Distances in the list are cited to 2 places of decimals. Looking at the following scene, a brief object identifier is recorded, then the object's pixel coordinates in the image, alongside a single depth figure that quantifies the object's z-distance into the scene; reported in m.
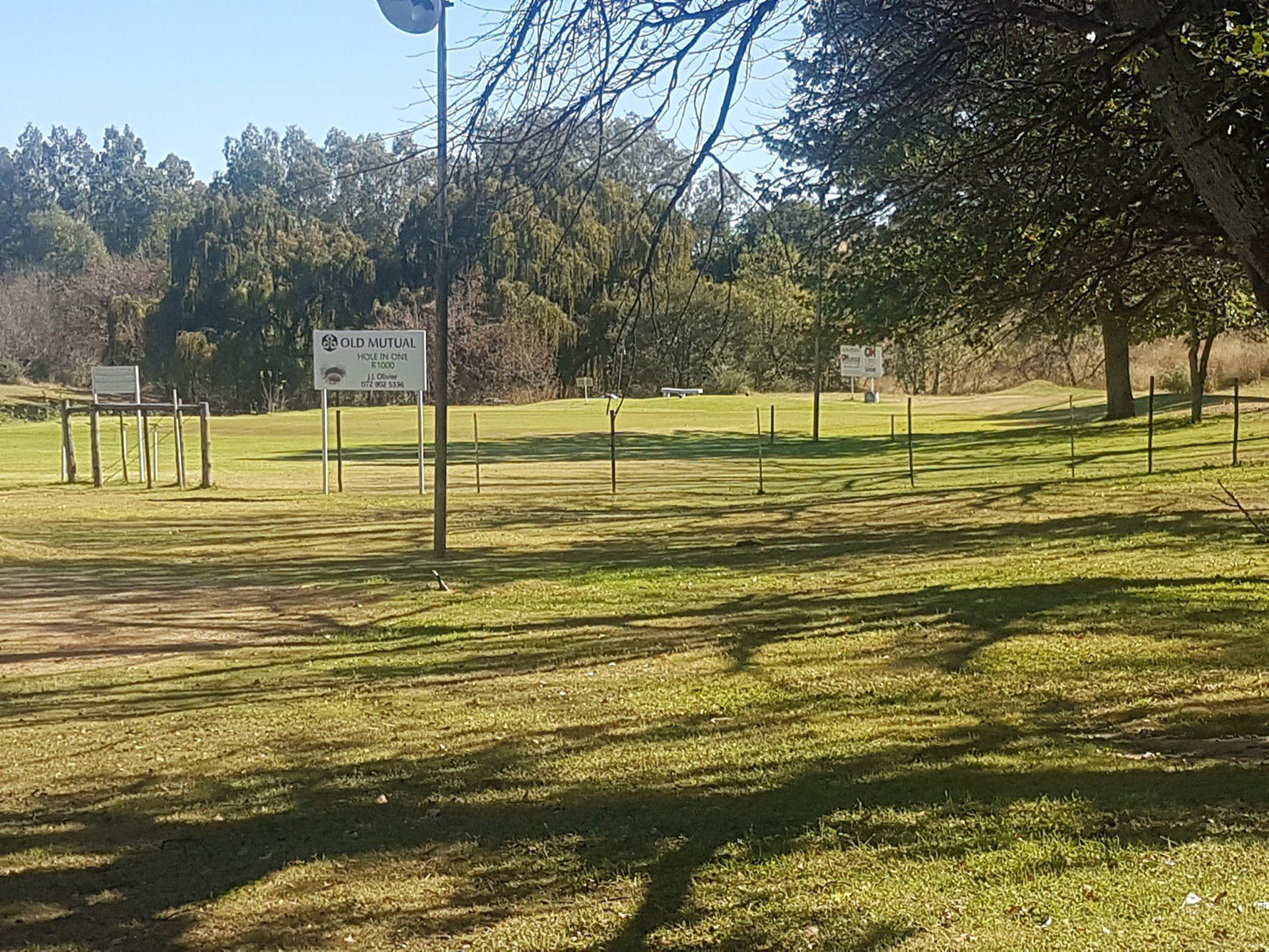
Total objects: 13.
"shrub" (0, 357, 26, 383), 85.19
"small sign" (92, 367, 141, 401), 33.22
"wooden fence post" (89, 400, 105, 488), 27.72
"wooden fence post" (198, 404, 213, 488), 26.83
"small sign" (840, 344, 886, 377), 56.72
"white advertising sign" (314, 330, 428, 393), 24.20
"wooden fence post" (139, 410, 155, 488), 28.39
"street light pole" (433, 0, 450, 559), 12.33
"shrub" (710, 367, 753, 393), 56.98
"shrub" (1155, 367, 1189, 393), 50.34
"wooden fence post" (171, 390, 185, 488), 27.14
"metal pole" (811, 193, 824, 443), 34.56
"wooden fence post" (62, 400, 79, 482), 28.61
